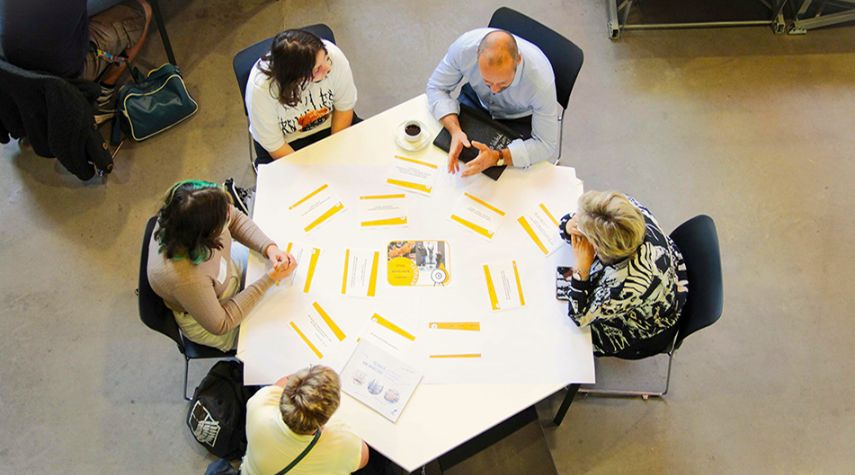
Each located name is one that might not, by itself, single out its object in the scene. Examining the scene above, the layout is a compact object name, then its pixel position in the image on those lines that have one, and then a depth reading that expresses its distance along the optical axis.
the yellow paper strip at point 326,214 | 2.57
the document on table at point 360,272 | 2.42
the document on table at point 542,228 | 2.53
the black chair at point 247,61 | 2.98
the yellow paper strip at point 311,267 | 2.43
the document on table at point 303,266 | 2.44
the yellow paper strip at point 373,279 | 2.42
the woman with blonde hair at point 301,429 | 1.96
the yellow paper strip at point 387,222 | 2.58
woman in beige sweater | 2.18
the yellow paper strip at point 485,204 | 2.62
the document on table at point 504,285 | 2.40
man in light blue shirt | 2.57
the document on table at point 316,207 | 2.59
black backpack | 2.72
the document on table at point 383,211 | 2.59
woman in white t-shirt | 2.53
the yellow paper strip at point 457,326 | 2.35
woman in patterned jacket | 2.22
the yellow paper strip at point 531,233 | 2.53
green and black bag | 3.72
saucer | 2.75
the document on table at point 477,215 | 2.57
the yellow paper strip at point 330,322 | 2.33
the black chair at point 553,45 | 2.96
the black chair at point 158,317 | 2.36
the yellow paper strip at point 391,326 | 2.33
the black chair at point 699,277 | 2.37
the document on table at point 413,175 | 2.68
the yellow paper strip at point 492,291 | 2.39
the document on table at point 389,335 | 2.30
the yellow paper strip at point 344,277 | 2.42
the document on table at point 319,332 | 2.30
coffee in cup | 2.76
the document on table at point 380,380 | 2.20
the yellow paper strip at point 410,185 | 2.67
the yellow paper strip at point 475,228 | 2.56
